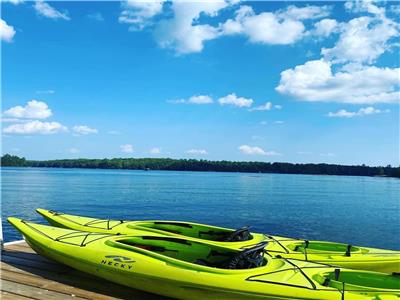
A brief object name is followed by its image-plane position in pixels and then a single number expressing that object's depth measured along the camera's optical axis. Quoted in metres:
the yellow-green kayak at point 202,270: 4.71
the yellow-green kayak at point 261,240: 6.77
